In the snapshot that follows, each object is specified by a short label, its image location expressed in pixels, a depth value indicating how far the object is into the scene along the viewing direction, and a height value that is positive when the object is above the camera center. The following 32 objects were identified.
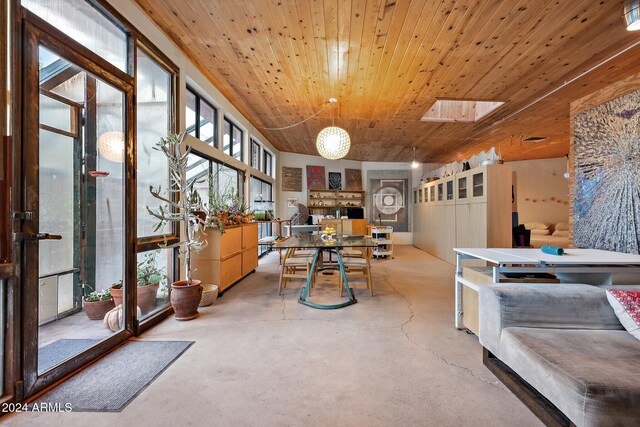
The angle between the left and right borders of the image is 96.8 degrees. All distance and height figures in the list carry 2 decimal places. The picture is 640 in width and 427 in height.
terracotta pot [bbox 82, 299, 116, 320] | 2.76 -0.92
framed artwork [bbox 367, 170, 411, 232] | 9.47 +0.49
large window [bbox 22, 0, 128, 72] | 1.92 +1.46
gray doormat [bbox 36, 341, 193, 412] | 1.65 -1.09
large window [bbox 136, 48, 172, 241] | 2.90 +0.95
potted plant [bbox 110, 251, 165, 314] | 2.79 -0.73
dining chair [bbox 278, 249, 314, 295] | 3.86 -0.69
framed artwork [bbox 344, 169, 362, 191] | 9.34 +1.10
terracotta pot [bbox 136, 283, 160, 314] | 2.84 -0.85
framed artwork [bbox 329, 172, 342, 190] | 9.23 +1.04
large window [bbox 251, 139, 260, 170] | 6.63 +1.43
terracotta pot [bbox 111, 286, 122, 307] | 2.75 -0.79
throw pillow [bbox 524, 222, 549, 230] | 7.99 -0.39
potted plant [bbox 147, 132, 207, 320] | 2.88 -0.29
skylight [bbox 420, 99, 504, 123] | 5.32 +1.89
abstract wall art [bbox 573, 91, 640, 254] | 2.48 +0.35
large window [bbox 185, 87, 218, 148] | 3.99 +1.42
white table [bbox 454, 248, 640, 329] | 1.97 -0.35
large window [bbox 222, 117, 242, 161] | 5.11 +1.40
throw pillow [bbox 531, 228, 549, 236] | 7.85 -0.55
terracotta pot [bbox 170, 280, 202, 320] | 2.89 -0.88
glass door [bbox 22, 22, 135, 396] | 2.23 +0.01
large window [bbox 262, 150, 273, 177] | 7.65 +1.41
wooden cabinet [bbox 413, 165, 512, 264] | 4.66 +0.03
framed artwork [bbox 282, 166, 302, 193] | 8.79 +1.07
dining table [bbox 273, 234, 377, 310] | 3.34 -0.39
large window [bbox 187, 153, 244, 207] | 4.12 +0.54
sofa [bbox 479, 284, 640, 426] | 1.13 -0.70
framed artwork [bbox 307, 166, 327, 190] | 8.99 +1.12
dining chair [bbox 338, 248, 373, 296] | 3.78 -0.70
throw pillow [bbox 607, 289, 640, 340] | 1.60 -0.56
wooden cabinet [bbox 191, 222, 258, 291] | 3.68 -0.61
